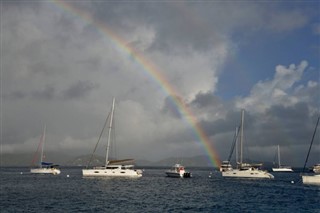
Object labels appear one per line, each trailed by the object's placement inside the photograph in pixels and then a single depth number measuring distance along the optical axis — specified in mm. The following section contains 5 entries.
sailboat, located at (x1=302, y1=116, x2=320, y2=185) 115369
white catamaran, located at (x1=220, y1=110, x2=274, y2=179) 148625
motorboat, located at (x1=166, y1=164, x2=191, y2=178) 159375
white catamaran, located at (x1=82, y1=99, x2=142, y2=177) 131625
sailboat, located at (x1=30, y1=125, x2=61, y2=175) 180375
